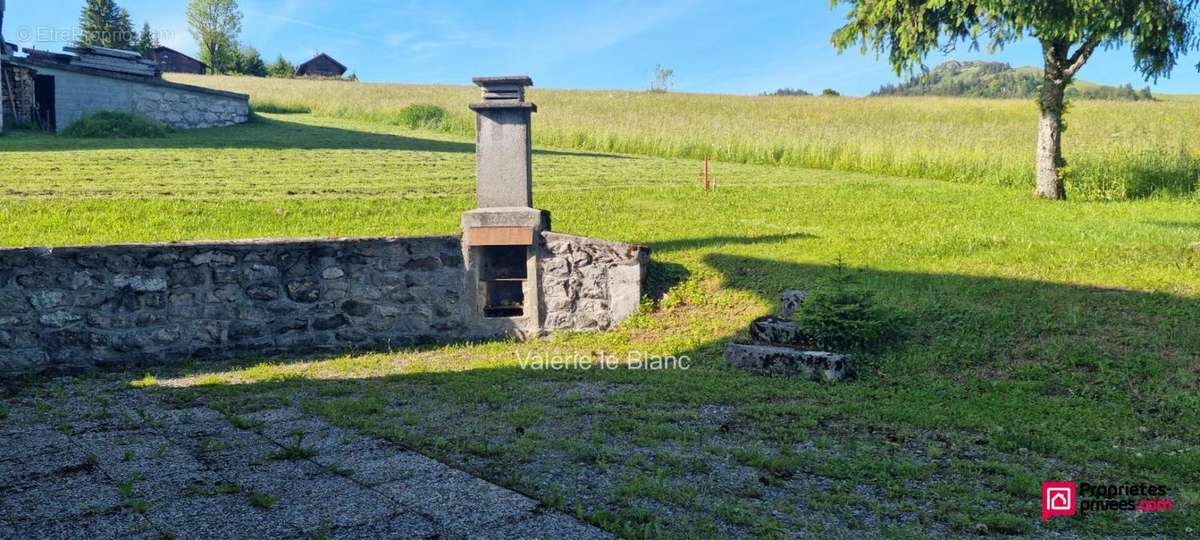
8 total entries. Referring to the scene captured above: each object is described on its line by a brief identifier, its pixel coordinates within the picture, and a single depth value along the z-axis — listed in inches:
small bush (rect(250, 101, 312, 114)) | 1485.0
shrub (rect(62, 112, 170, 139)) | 943.0
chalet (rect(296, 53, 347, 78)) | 3211.1
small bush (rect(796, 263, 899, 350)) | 323.9
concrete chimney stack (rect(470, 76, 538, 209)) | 410.9
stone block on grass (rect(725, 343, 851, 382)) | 304.7
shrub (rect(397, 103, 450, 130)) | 1315.2
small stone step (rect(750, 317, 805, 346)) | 335.4
